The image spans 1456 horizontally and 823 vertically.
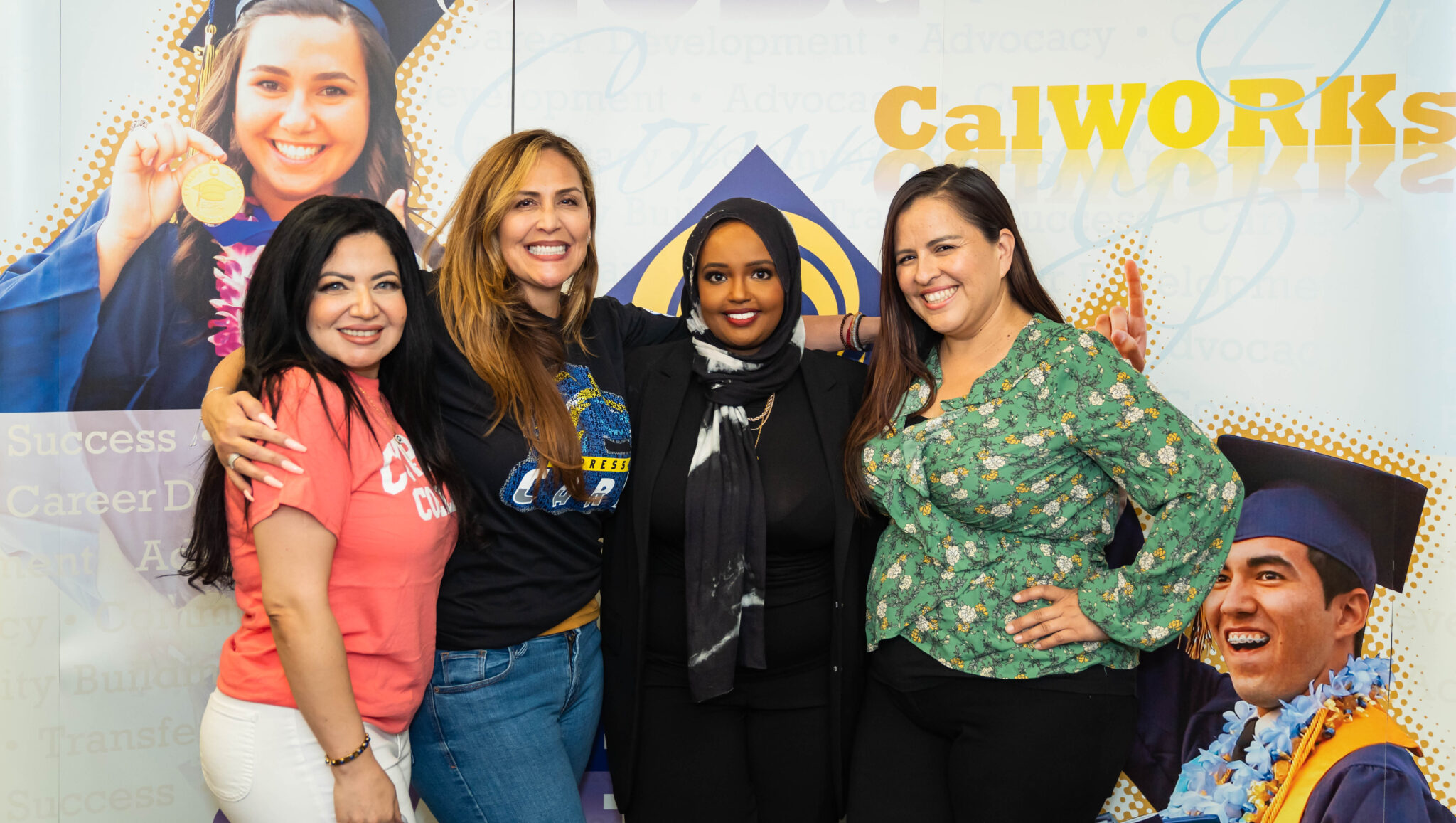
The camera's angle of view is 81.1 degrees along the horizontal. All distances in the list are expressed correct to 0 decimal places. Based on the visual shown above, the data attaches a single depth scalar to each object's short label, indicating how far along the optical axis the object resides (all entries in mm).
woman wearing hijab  1900
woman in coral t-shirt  1337
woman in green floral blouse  1735
